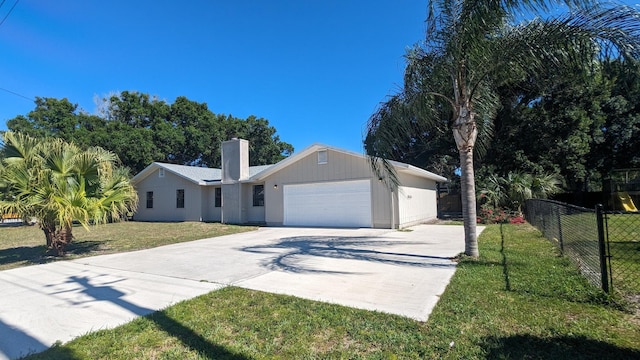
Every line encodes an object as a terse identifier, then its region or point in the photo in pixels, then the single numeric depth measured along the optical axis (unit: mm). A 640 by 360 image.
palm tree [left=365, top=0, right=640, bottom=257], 5645
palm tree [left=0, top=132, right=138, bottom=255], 7969
